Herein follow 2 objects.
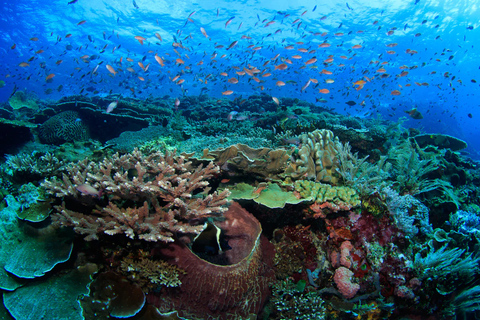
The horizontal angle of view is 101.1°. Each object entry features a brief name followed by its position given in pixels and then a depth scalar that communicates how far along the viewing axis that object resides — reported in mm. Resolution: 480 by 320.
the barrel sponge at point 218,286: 2420
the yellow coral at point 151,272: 2307
